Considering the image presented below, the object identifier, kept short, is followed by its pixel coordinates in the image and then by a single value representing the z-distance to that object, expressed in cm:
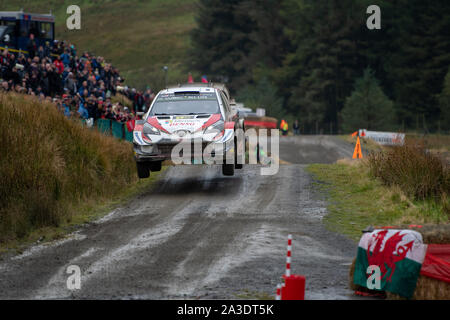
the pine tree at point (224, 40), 8512
